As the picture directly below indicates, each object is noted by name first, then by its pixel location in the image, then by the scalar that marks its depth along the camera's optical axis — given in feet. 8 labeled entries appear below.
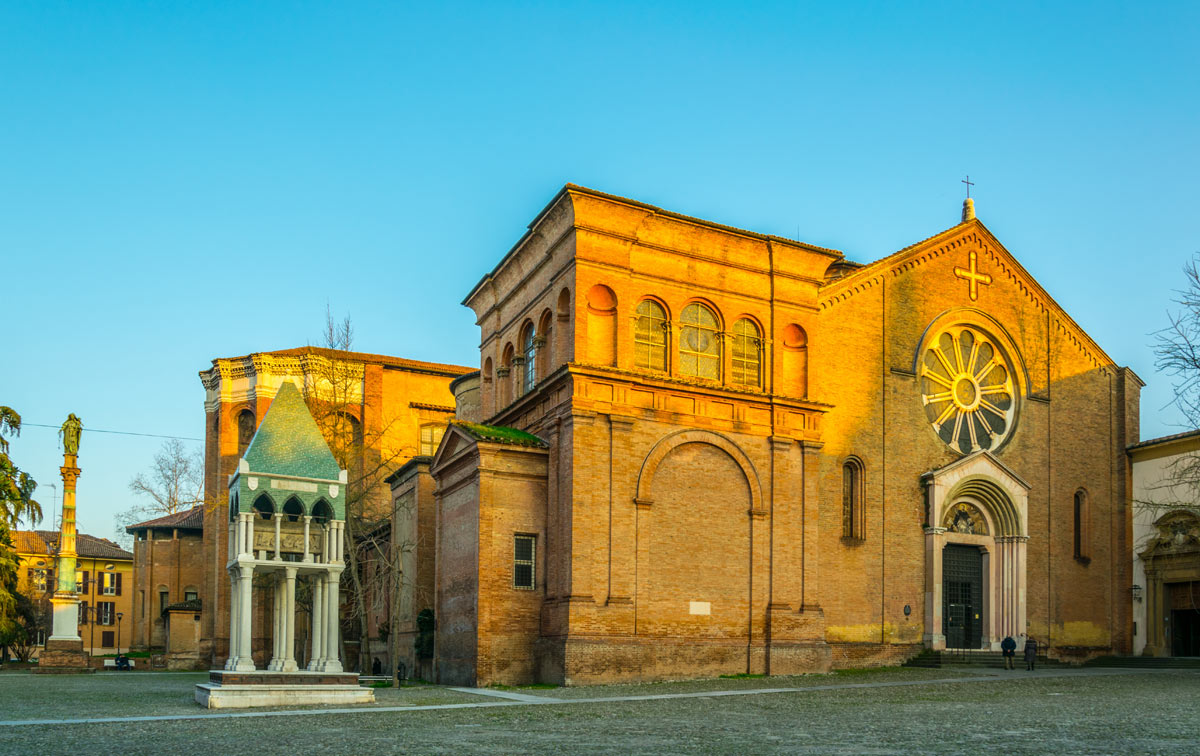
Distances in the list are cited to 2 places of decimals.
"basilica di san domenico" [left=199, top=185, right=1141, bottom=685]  83.92
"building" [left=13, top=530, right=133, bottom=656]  247.09
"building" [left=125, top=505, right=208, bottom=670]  166.91
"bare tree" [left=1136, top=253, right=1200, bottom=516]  101.45
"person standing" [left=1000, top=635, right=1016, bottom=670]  93.45
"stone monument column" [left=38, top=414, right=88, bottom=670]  139.95
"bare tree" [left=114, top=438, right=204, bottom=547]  193.47
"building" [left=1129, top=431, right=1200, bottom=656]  105.19
